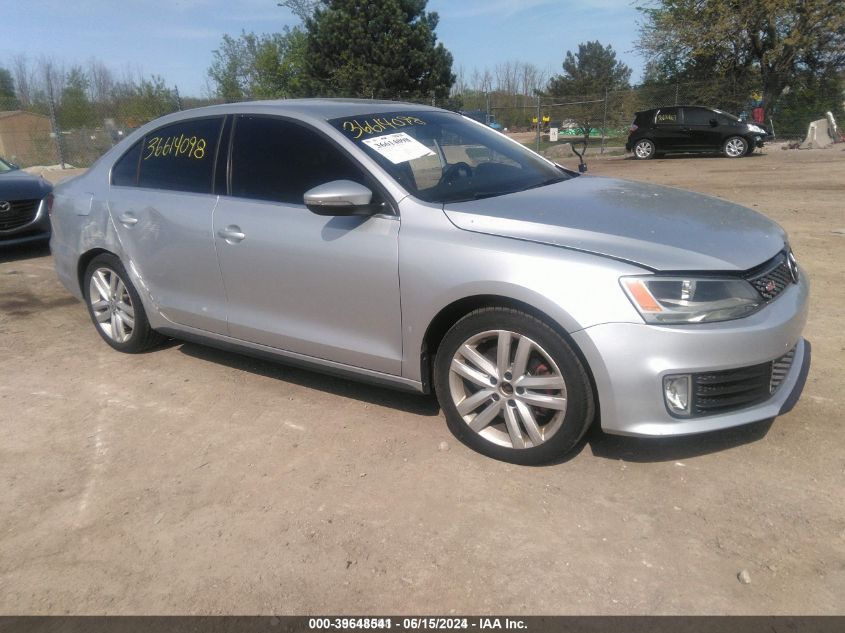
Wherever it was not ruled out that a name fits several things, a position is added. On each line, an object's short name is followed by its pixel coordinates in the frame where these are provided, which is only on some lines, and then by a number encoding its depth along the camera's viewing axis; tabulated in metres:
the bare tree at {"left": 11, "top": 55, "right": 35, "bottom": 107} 47.72
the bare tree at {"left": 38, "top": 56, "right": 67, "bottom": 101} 39.62
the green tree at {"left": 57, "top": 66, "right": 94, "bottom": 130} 32.80
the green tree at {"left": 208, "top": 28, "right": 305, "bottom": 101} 42.50
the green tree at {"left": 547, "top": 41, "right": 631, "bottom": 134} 57.16
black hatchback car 19.92
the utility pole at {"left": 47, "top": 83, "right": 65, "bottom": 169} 21.74
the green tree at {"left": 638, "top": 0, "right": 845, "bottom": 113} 25.62
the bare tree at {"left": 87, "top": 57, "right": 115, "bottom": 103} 38.84
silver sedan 2.80
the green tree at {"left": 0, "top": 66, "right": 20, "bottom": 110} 45.91
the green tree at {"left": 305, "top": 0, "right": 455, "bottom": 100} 32.56
